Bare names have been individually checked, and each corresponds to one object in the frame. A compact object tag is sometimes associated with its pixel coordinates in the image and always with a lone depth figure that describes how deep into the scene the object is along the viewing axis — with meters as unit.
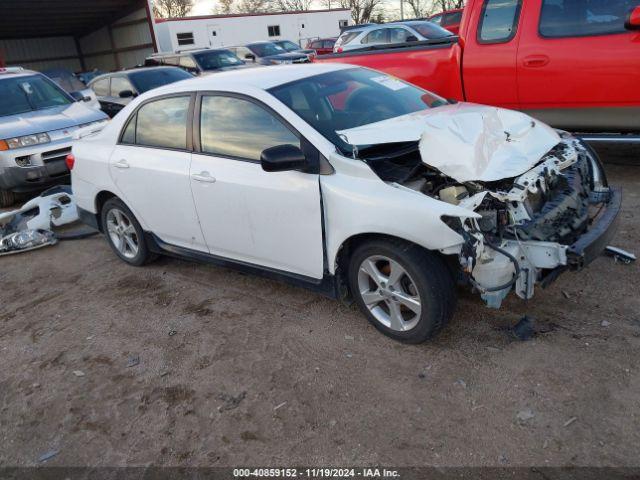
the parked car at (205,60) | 15.00
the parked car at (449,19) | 19.30
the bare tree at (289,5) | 56.12
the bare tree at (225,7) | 55.47
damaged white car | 3.01
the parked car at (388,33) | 11.88
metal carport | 22.39
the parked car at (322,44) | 25.12
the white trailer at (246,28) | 31.75
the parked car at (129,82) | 10.76
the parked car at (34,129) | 7.32
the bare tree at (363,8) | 49.94
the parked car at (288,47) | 20.44
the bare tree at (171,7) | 51.22
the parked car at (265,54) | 18.23
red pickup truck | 5.26
